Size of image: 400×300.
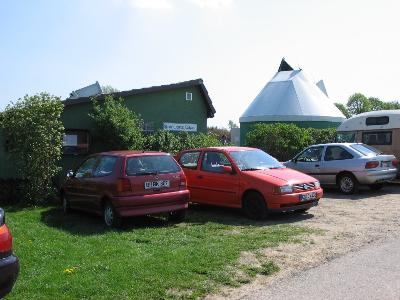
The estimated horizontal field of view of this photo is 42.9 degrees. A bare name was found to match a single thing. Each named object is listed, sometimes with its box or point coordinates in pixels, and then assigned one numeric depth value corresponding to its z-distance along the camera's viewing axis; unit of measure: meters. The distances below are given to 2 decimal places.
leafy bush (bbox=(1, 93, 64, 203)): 13.20
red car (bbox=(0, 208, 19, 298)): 4.66
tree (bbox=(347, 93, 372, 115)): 76.00
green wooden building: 16.31
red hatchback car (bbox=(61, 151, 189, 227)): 9.77
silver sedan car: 14.84
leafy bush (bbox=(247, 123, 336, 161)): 21.20
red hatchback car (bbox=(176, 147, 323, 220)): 10.64
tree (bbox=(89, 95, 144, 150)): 15.96
